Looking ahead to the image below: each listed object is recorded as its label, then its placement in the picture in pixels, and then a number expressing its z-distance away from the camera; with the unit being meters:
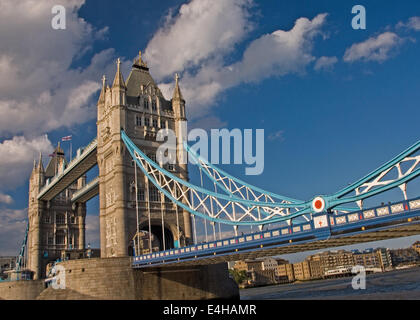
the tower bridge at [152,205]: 26.28
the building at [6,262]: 110.94
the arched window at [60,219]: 77.61
